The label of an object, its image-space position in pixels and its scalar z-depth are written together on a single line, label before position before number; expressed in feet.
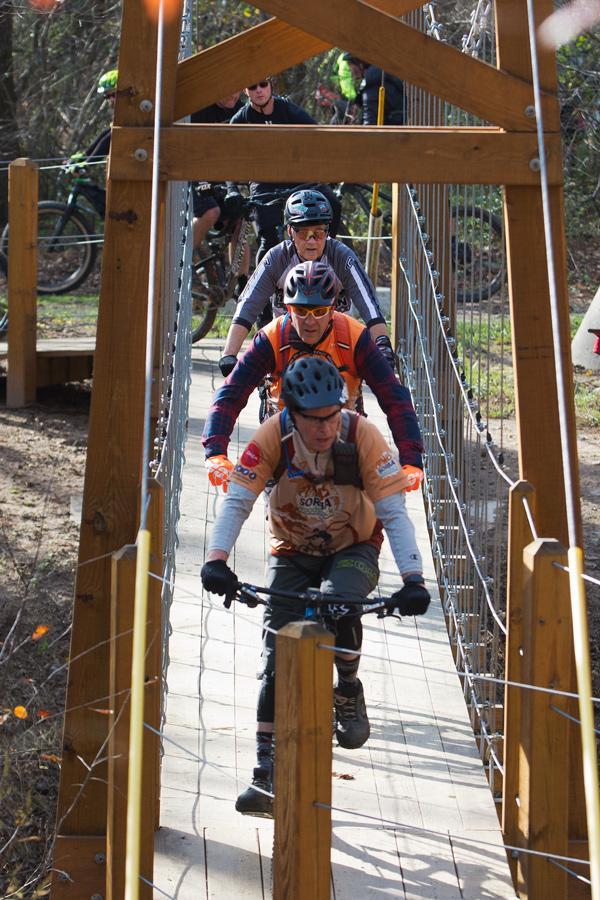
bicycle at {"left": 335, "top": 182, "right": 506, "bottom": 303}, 68.74
